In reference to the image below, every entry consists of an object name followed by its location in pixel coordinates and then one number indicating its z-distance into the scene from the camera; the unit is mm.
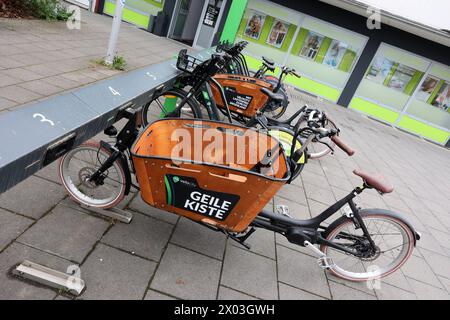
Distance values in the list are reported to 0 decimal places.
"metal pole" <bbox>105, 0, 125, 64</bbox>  6281
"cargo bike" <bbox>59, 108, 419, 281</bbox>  2430
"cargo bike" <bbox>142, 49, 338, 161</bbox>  4000
